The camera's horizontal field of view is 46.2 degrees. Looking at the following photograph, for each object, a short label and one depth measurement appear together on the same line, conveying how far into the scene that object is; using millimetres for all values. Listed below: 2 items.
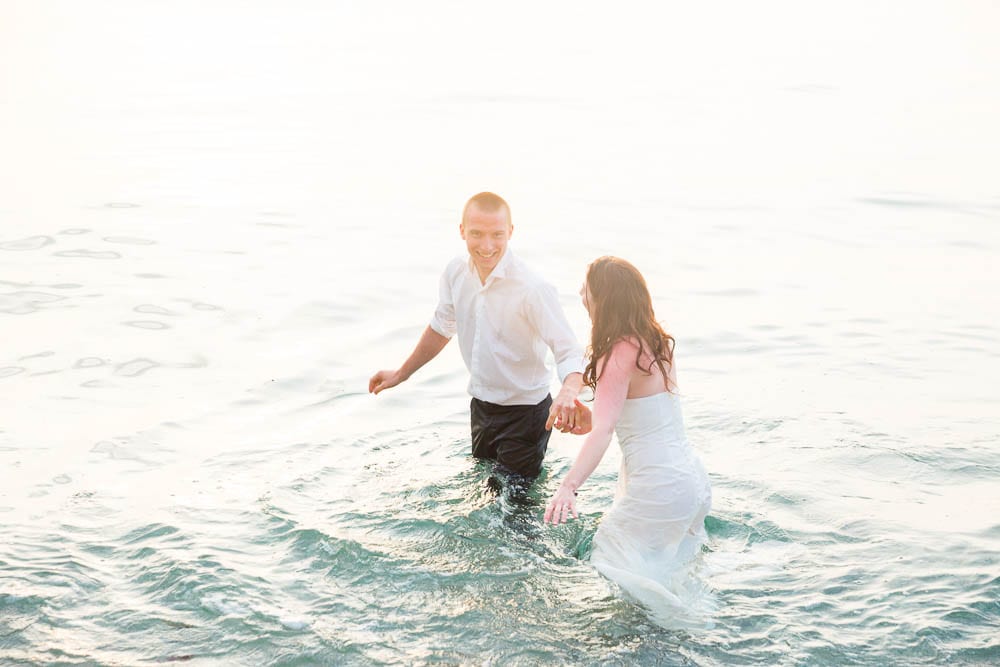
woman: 5746
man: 6633
